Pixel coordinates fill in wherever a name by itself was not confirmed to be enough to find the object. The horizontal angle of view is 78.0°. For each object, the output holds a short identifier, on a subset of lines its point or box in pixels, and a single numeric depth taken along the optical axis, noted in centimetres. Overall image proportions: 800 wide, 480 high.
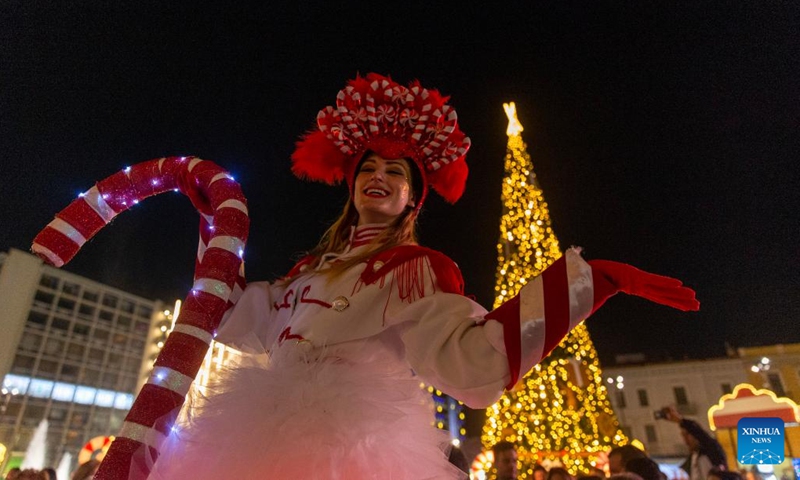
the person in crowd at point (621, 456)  474
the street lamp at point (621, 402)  3051
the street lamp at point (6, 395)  3200
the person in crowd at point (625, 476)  352
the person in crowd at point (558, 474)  479
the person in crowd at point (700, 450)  456
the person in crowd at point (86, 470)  442
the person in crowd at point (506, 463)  487
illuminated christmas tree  1048
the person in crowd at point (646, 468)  423
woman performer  123
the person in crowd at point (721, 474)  401
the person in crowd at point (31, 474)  472
